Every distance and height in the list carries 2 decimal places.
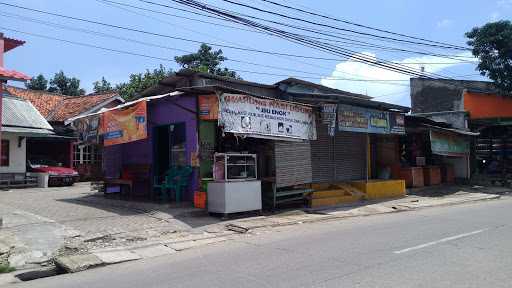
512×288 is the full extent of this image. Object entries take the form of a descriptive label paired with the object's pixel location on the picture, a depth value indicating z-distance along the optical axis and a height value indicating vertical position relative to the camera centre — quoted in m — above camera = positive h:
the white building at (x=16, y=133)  21.95 +1.55
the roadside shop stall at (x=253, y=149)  12.93 +0.47
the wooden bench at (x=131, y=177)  16.14 -0.37
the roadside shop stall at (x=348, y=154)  16.80 +0.35
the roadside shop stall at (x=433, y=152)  22.44 +0.41
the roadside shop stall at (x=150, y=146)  14.12 +0.64
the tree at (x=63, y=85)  49.59 +8.28
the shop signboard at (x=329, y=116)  16.25 +1.56
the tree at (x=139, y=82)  39.72 +6.92
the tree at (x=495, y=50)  24.75 +5.66
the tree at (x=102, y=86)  48.86 +8.08
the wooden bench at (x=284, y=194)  14.42 -0.90
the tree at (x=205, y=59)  43.59 +9.42
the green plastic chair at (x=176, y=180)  14.57 -0.45
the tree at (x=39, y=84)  48.22 +8.27
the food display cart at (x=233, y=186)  12.84 -0.57
